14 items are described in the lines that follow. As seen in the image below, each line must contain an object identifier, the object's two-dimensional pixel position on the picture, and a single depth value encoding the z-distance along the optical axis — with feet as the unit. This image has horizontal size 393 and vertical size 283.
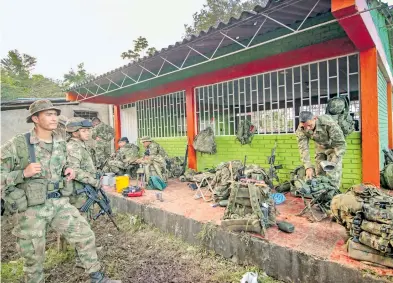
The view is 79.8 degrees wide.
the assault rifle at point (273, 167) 17.40
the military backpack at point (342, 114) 14.69
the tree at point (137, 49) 72.64
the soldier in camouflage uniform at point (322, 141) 12.85
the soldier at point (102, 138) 31.19
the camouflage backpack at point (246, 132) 20.33
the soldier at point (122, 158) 25.48
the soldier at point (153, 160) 21.72
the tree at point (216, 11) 66.23
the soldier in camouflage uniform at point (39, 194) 8.52
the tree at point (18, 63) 87.92
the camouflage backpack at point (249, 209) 10.05
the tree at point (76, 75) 95.35
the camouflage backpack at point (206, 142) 22.91
